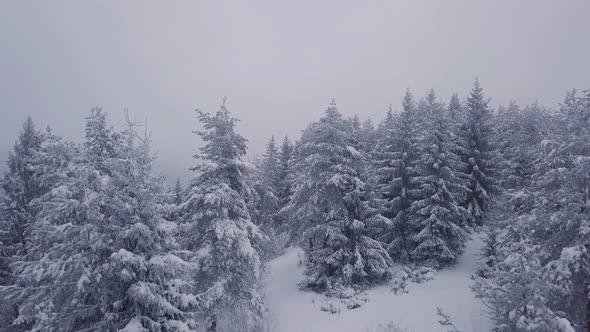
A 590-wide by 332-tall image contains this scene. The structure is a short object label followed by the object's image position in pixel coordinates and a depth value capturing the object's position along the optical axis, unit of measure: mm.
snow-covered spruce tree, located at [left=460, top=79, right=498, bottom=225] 29172
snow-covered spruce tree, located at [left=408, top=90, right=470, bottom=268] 22703
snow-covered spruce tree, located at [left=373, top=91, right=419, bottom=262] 24984
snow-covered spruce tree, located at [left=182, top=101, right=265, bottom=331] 16359
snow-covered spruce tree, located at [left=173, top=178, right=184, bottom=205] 50800
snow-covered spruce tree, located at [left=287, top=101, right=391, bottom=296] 20984
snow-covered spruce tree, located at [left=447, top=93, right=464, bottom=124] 34625
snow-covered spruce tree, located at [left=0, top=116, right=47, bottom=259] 20312
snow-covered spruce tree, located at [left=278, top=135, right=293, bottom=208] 45012
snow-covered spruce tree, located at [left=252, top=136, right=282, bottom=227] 38156
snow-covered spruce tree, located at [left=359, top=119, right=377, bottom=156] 39350
